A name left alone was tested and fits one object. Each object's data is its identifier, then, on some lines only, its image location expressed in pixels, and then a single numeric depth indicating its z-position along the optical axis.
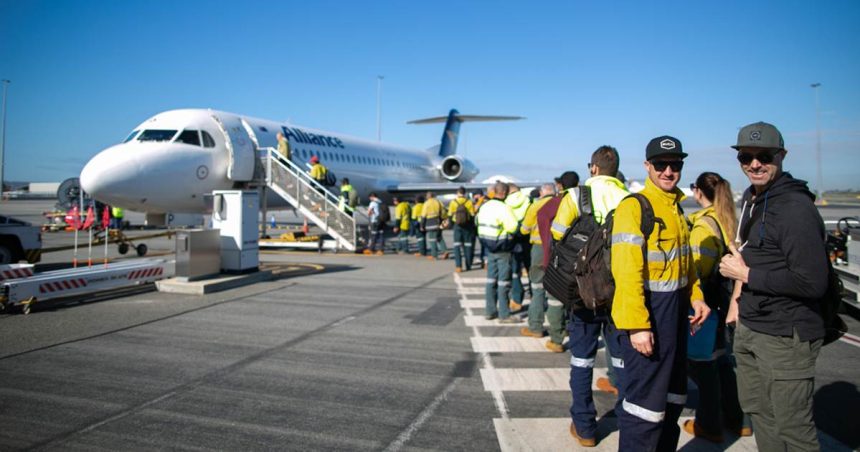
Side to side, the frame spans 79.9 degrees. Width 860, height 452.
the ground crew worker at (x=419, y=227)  15.54
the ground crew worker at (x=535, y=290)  6.24
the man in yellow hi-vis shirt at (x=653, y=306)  2.69
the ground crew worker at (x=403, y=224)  16.42
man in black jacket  2.63
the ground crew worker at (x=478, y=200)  14.67
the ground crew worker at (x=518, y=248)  7.29
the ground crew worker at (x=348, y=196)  16.83
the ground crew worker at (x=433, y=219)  14.41
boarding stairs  15.22
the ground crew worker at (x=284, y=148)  16.70
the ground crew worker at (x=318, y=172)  16.95
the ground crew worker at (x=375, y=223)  16.41
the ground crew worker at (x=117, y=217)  16.89
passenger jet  12.14
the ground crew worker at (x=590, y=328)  3.54
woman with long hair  3.67
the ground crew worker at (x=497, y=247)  6.73
